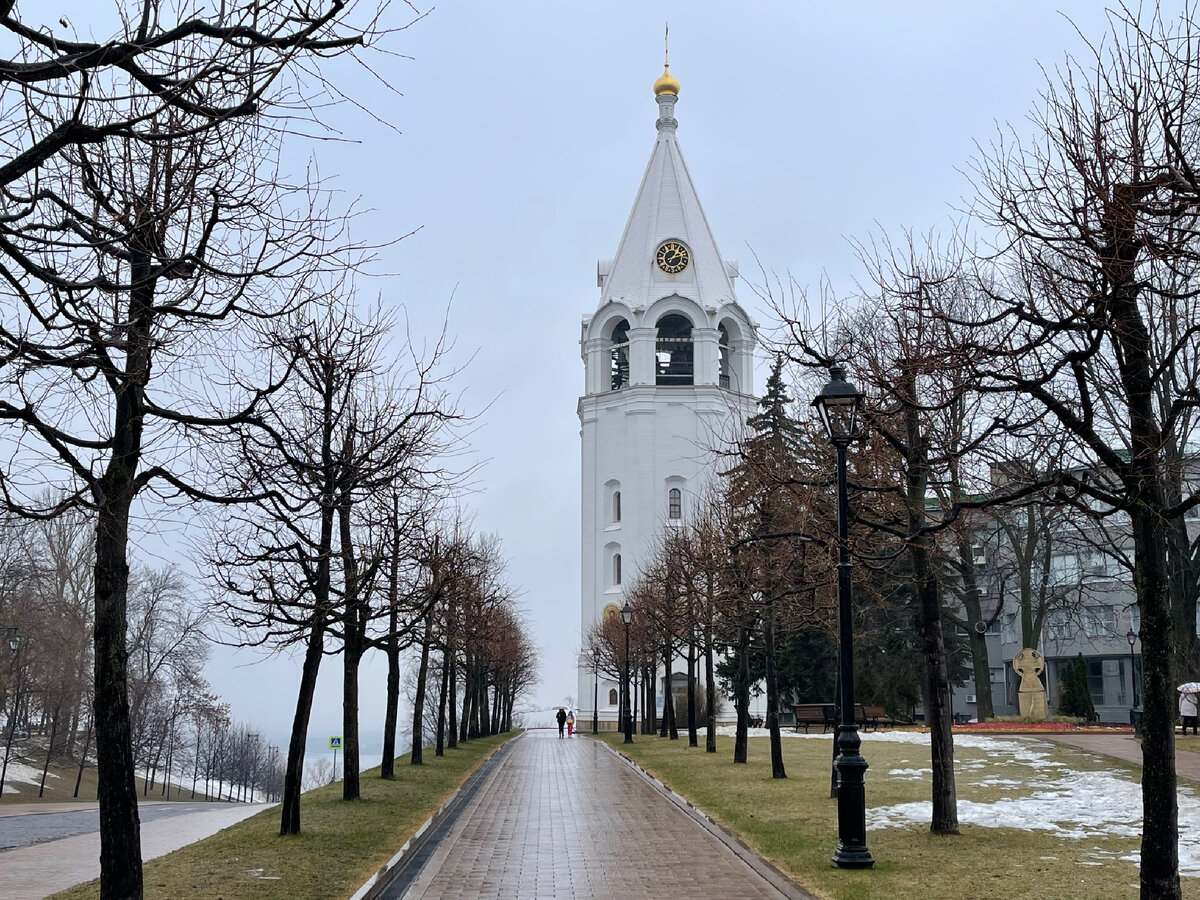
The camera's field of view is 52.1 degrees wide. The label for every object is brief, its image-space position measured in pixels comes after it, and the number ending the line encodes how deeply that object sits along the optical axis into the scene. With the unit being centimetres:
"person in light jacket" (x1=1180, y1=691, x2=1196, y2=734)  3291
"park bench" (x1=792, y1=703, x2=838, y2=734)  4459
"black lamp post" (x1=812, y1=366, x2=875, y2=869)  1252
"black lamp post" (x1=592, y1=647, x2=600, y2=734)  6427
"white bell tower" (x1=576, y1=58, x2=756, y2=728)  7556
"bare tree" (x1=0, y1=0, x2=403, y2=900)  592
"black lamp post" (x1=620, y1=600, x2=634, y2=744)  4431
